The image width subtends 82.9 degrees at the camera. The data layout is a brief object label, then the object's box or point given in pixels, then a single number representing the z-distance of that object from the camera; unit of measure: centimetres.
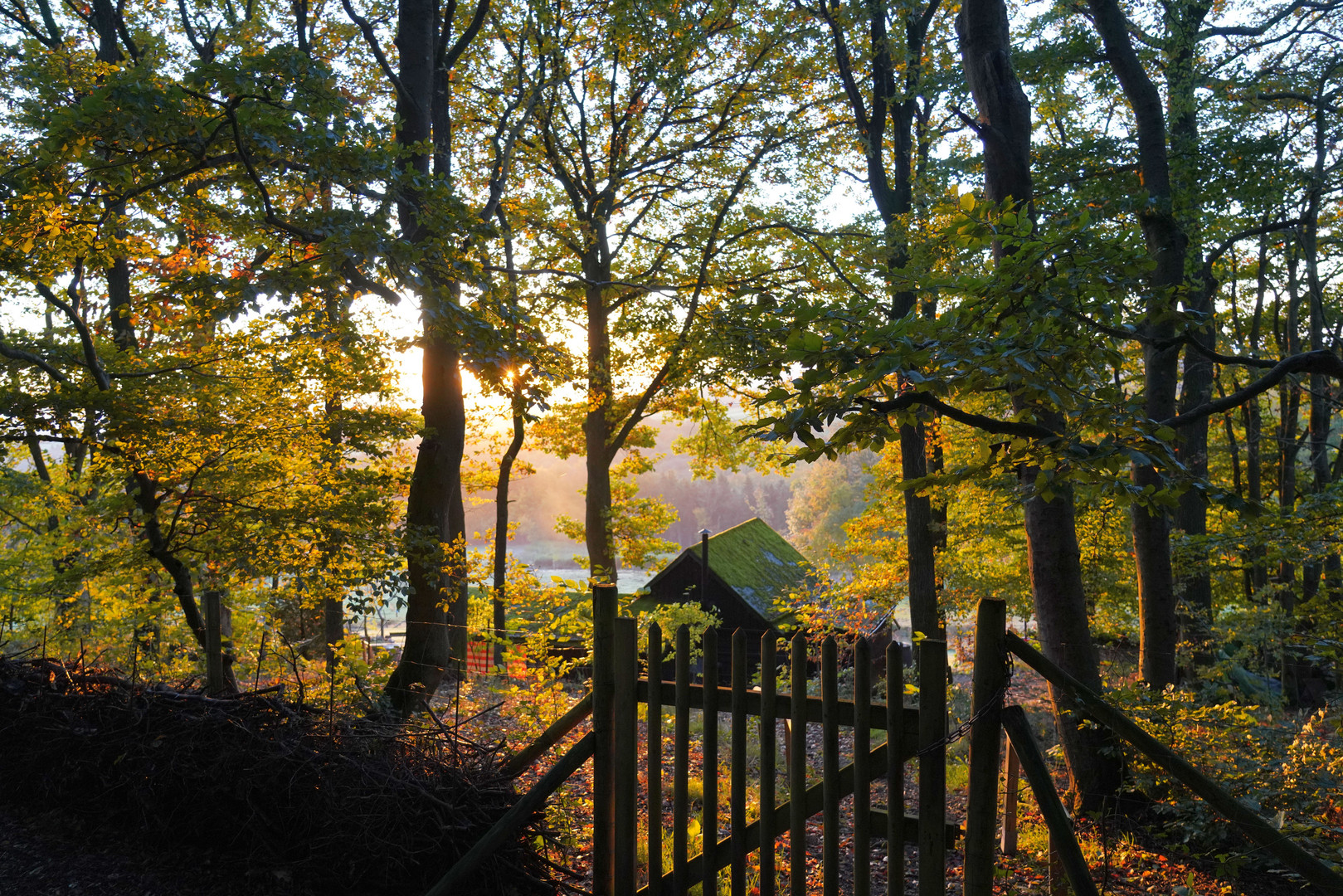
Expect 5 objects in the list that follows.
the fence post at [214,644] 526
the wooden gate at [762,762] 328
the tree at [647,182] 1370
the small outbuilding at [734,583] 2078
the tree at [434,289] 600
